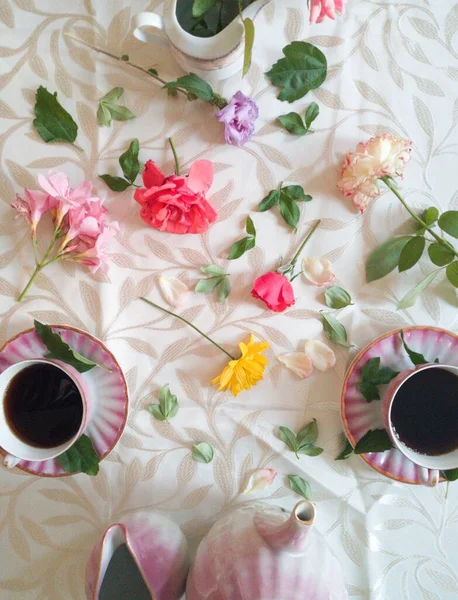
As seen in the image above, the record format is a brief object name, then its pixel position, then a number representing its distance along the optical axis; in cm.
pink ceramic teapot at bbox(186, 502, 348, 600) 51
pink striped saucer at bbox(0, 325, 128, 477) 67
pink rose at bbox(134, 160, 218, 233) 63
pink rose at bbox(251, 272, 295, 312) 67
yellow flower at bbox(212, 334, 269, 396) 67
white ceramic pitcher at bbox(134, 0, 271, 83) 59
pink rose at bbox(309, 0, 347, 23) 56
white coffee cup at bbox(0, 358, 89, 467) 61
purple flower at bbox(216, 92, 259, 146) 66
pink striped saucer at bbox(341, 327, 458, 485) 67
